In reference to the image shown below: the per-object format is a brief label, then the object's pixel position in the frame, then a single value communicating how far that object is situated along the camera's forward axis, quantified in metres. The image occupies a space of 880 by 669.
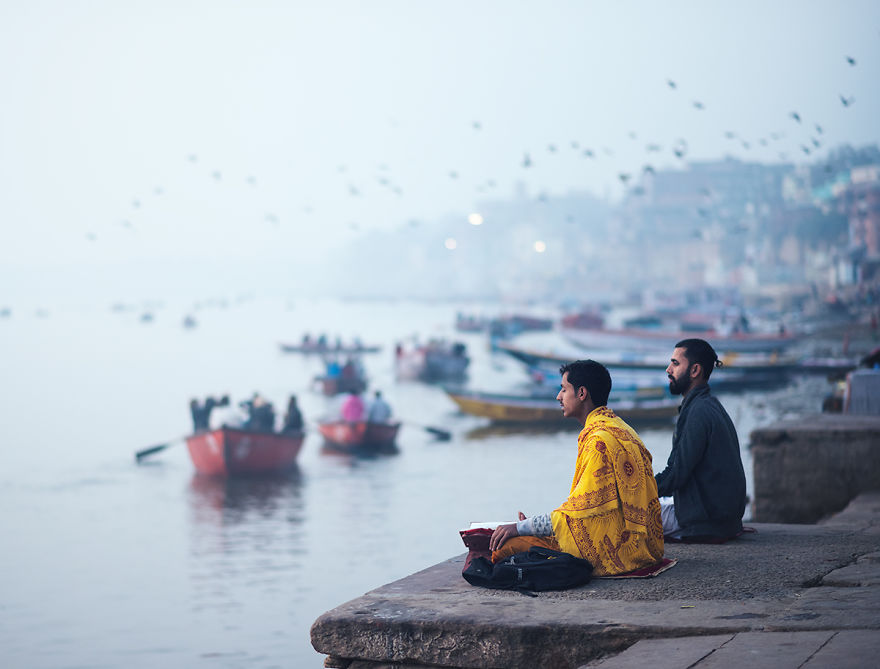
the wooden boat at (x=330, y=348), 55.78
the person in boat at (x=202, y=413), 19.66
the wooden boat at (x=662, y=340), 39.69
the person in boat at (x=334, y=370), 36.00
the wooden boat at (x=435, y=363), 41.62
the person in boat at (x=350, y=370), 35.69
